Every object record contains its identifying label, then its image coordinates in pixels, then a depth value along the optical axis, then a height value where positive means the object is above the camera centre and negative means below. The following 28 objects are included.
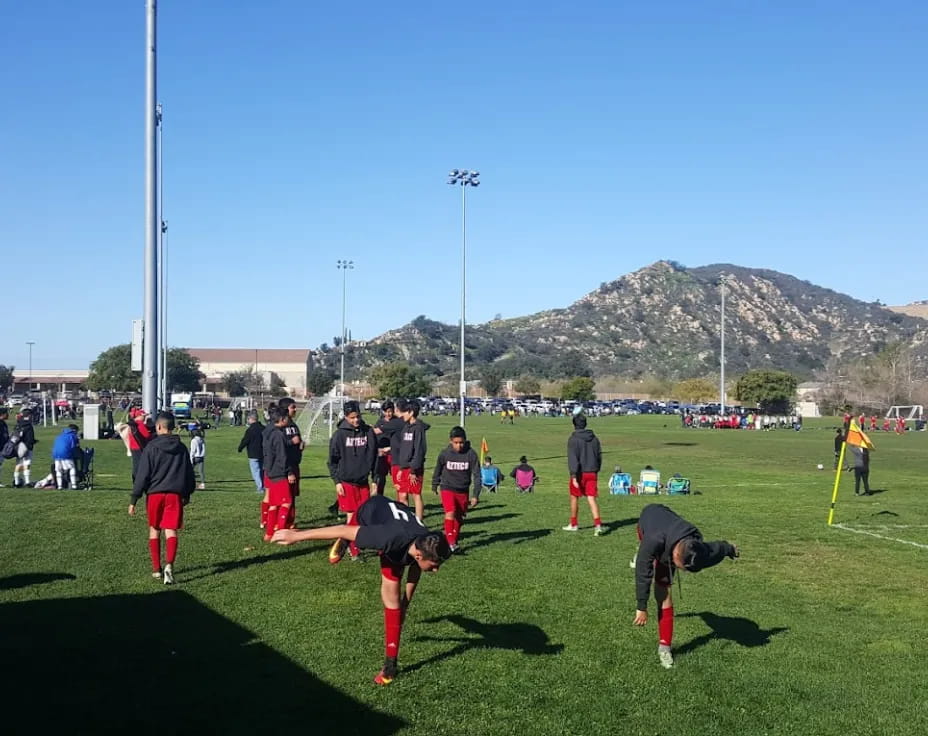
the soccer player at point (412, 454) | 15.20 -1.15
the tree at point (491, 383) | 156.75 +0.22
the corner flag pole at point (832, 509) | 18.00 -2.44
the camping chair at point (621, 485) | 24.27 -2.65
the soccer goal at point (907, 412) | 95.19 -2.87
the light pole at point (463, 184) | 49.38 +11.27
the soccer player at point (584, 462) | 15.84 -1.34
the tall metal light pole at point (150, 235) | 18.94 +3.14
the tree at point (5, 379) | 143.75 +0.79
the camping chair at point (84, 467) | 23.59 -2.14
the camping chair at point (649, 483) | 24.00 -2.58
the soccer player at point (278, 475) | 14.48 -1.44
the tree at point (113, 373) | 129.25 +1.58
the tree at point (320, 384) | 145.88 +0.03
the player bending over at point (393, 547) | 7.24 -1.31
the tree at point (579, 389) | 126.86 -0.64
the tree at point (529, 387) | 155.88 -0.45
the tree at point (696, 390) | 131.12 -0.82
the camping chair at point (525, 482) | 24.42 -2.59
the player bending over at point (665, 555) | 7.52 -1.42
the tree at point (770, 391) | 101.25 -0.72
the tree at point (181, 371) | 131.62 +1.88
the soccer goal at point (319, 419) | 45.75 -1.78
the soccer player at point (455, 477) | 13.93 -1.41
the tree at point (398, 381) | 116.90 +0.41
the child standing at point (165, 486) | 11.38 -1.26
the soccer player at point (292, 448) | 14.66 -1.04
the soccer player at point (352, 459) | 13.15 -1.07
